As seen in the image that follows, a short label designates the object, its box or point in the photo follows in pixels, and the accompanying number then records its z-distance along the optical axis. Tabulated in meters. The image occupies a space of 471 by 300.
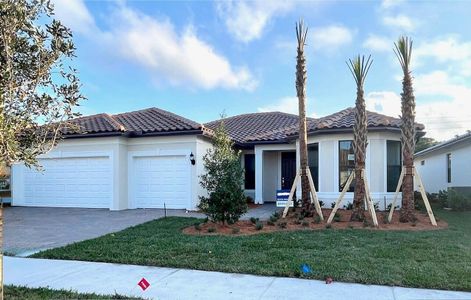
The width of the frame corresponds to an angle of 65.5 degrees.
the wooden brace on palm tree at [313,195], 11.05
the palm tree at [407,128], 10.62
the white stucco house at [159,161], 14.01
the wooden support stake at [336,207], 10.54
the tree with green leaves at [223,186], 10.07
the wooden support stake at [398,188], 10.73
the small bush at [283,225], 10.12
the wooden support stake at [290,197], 11.48
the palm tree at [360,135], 10.86
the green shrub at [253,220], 10.93
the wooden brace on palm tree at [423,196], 10.37
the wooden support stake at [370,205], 10.05
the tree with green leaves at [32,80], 3.73
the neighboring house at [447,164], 17.36
